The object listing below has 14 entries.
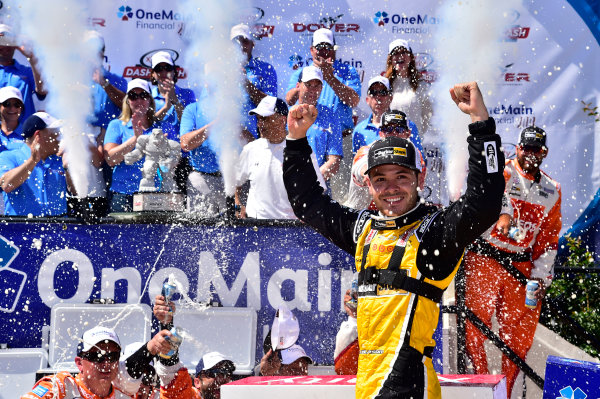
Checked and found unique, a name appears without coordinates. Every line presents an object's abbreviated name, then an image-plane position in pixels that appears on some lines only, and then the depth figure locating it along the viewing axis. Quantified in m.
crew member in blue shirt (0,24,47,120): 17.77
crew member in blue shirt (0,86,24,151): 16.64
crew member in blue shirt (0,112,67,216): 15.34
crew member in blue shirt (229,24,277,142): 16.77
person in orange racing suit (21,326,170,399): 10.99
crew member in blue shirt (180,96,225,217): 16.04
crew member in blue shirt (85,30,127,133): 17.55
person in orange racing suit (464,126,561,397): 13.50
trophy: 15.74
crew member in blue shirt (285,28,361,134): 17.17
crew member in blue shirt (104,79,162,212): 16.20
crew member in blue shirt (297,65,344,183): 16.47
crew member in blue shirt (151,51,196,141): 17.22
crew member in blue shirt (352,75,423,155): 16.29
